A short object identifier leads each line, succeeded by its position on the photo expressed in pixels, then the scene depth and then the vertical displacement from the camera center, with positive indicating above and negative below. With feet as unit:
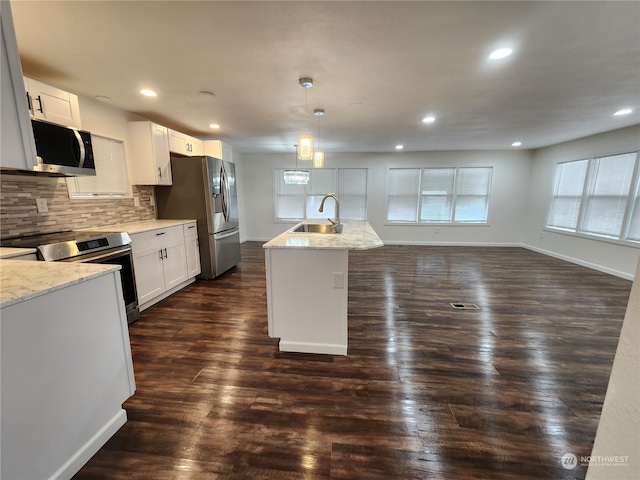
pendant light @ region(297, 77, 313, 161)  8.43 +1.67
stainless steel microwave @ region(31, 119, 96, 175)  6.81 +1.27
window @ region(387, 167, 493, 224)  21.24 +0.29
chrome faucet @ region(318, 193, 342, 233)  9.36 -1.03
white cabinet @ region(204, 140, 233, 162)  14.64 +2.69
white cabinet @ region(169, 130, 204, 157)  12.25 +2.59
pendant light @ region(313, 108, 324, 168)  11.31 +1.90
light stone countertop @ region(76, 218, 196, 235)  9.27 -1.25
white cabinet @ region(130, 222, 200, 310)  9.43 -2.76
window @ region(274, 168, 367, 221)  22.11 +0.19
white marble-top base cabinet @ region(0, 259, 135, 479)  3.40 -2.64
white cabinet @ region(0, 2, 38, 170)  3.07 +1.04
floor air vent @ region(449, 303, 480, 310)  10.09 -4.30
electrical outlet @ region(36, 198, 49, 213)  7.97 -0.36
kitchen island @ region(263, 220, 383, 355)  6.84 -2.63
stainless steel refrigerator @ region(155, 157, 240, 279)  12.30 -0.28
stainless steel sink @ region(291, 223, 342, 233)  10.48 -1.30
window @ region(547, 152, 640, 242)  13.47 +0.08
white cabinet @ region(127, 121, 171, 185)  11.00 +1.84
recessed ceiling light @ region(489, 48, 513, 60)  6.29 +3.61
